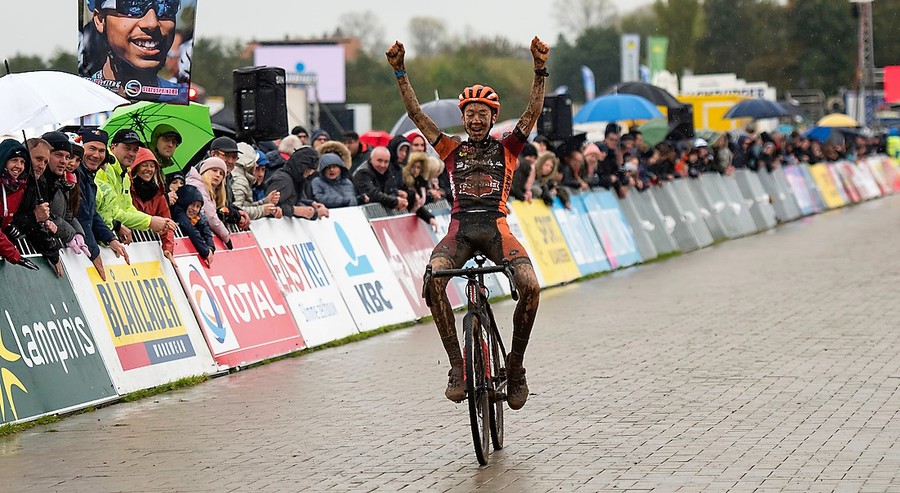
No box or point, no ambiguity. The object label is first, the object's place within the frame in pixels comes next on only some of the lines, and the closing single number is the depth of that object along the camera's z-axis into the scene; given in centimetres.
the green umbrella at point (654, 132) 4289
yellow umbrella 5838
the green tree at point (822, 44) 11019
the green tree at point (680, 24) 10232
